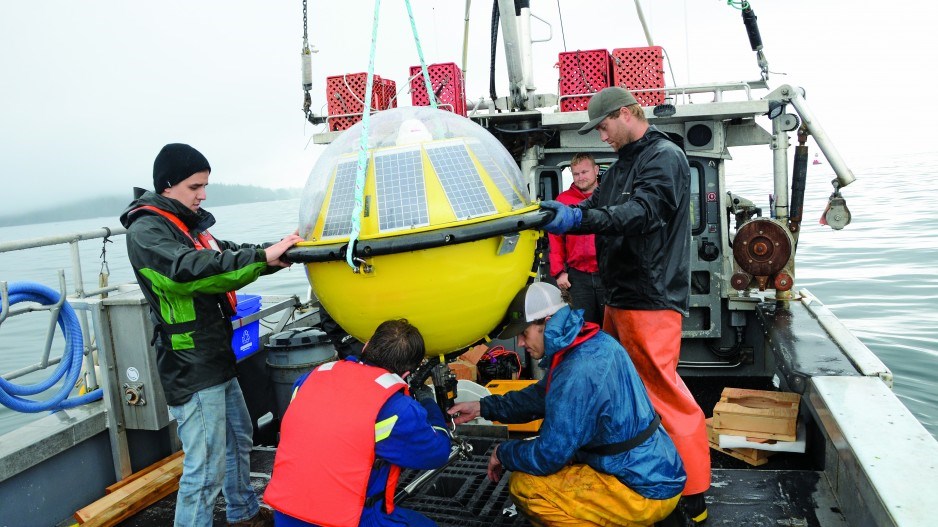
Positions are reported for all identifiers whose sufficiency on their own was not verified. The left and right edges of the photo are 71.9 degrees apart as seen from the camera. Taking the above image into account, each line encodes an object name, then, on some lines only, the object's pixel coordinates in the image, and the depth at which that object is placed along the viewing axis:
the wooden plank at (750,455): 4.21
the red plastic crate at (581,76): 5.88
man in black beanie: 2.69
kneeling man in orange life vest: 2.32
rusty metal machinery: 5.10
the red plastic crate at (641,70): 5.83
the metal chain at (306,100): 6.16
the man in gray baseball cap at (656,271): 3.04
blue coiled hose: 3.45
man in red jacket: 4.78
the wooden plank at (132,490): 3.22
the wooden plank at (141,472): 3.54
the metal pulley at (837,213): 5.35
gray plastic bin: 4.45
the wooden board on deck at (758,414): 4.02
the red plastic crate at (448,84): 6.38
